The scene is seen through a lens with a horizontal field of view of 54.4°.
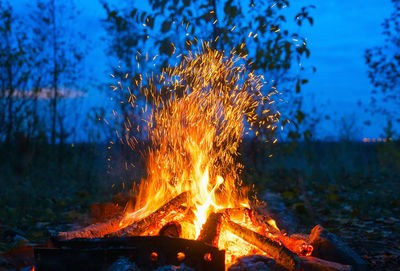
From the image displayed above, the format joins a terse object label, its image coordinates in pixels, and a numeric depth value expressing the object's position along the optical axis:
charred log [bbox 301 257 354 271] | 3.47
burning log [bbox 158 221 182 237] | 3.75
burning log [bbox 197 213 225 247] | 3.46
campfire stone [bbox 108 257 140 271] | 3.13
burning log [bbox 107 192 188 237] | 3.69
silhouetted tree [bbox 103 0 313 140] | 5.48
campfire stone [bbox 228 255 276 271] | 3.26
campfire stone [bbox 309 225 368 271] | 3.87
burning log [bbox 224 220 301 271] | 3.50
